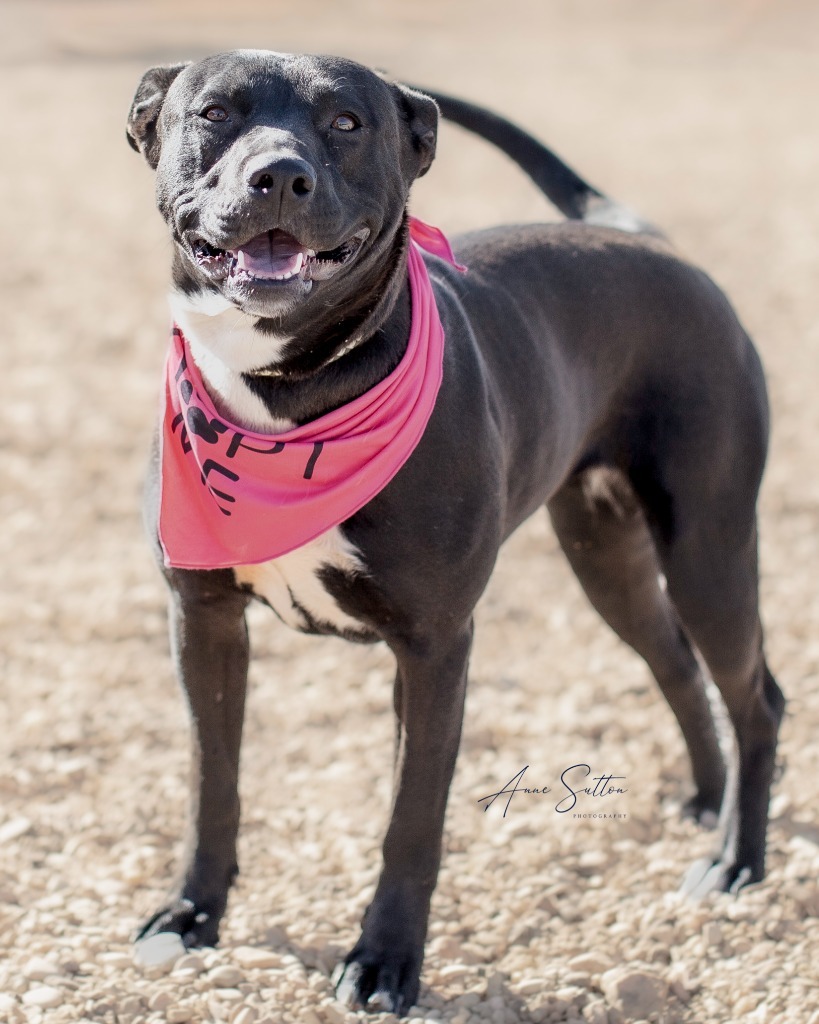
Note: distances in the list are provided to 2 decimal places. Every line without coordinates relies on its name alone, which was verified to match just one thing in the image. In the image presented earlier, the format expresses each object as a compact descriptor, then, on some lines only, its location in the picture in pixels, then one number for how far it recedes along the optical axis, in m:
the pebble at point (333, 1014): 3.09
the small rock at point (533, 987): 3.26
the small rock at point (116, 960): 3.29
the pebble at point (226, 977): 3.21
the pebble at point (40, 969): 3.19
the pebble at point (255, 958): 3.31
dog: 2.82
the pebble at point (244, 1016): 3.05
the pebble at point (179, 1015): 3.07
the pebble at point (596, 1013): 3.17
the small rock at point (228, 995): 3.13
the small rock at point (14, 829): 3.86
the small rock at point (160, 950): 3.29
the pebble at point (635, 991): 3.22
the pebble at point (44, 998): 3.07
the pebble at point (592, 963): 3.37
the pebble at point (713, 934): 3.51
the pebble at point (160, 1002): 3.10
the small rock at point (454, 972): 3.33
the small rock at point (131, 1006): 3.08
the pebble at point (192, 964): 3.27
